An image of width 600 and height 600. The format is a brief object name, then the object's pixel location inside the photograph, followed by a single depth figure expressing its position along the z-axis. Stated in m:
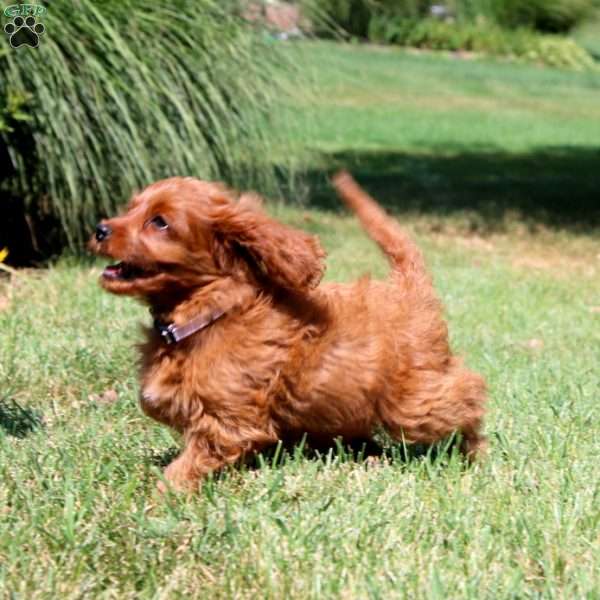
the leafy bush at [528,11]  22.90
